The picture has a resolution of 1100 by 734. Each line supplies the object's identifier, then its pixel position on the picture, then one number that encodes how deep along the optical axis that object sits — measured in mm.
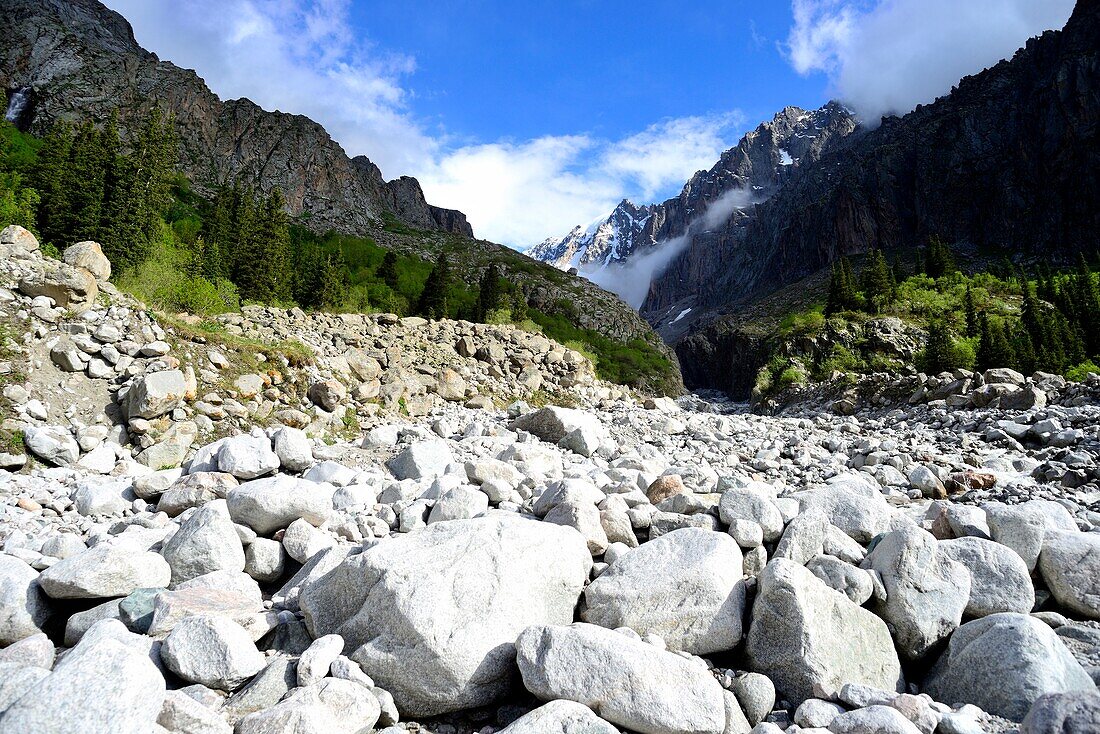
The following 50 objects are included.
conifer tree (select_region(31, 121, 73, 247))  26875
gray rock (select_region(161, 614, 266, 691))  3018
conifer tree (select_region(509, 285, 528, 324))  42438
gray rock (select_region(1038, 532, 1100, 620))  3592
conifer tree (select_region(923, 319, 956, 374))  28406
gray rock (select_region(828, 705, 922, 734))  2355
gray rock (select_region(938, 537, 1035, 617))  3576
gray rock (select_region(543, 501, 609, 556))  4602
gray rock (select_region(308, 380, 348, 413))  12469
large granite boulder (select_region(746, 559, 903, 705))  3090
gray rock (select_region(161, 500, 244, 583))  4246
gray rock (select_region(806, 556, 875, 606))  3592
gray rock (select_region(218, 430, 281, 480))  6723
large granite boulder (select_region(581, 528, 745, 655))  3482
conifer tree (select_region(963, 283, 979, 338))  34219
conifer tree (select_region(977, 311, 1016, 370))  26781
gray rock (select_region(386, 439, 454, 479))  7746
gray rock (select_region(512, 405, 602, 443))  11422
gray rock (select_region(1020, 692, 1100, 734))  1980
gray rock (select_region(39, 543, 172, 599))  3674
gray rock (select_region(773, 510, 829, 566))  4199
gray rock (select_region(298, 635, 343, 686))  2980
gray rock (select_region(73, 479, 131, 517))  5977
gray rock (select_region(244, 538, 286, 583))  4543
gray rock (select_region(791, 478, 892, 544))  4719
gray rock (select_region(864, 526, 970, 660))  3432
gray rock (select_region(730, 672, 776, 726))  2949
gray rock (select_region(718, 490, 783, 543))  4571
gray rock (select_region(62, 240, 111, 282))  10969
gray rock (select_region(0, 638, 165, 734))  2189
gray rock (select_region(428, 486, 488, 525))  5566
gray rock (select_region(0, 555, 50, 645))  3566
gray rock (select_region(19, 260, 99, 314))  9625
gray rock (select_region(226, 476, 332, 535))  4980
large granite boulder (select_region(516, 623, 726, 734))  2721
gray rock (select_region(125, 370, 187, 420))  8797
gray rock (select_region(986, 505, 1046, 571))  3934
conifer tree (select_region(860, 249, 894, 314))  42594
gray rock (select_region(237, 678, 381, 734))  2514
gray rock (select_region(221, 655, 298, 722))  2869
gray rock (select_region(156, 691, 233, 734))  2486
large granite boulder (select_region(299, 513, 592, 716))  3041
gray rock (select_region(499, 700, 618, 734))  2551
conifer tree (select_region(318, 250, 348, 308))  36597
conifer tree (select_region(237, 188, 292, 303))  34500
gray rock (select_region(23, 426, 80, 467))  7527
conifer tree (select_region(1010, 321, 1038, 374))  25109
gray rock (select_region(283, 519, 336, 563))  4598
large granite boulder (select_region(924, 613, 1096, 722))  2805
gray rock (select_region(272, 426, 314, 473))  7514
